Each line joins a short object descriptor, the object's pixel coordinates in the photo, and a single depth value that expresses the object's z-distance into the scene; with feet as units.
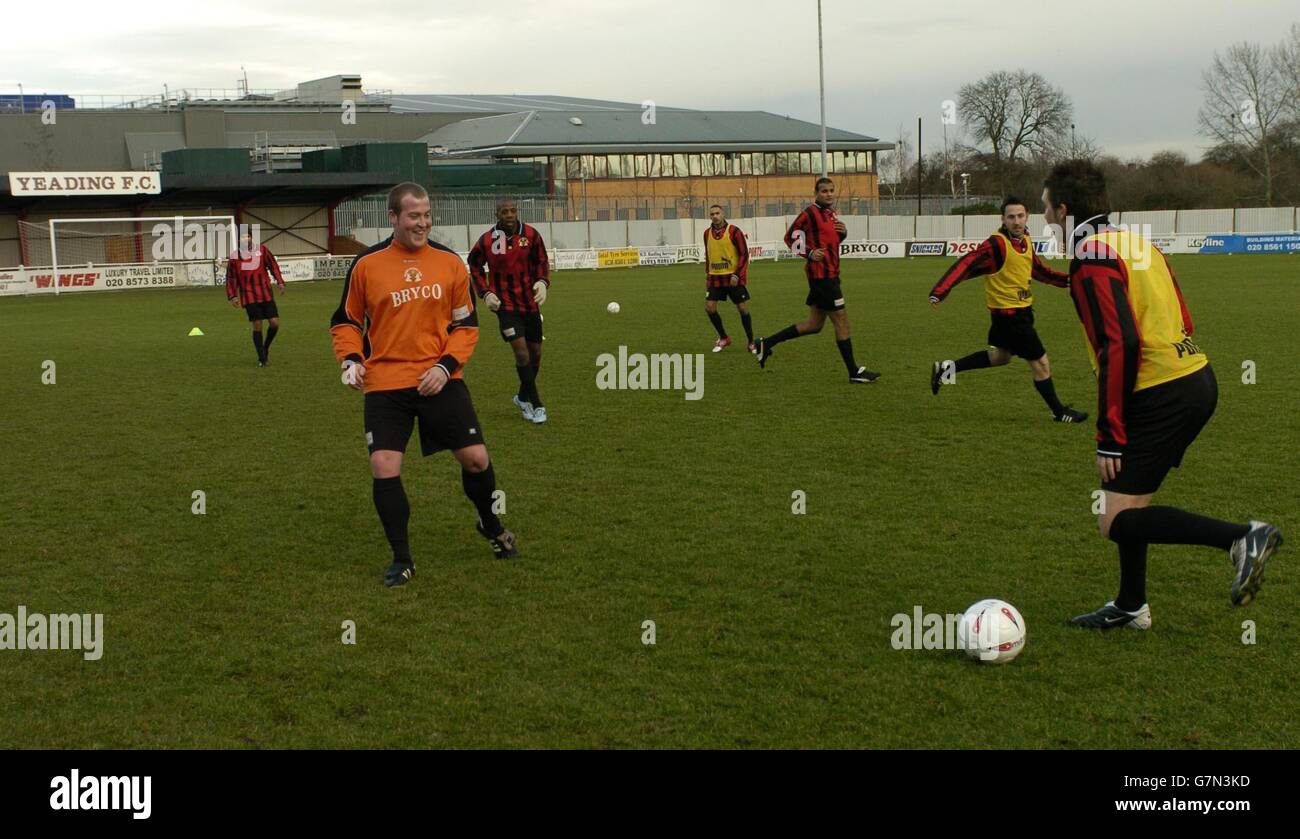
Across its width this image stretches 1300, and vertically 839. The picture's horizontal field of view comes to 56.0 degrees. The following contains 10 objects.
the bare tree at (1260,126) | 194.39
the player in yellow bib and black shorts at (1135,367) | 16.38
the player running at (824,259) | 44.70
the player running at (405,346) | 21.76
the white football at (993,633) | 16.72
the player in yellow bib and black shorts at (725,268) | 57.77
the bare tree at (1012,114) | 240.53
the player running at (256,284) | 58.08
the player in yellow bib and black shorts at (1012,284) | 36.50
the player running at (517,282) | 38.93
